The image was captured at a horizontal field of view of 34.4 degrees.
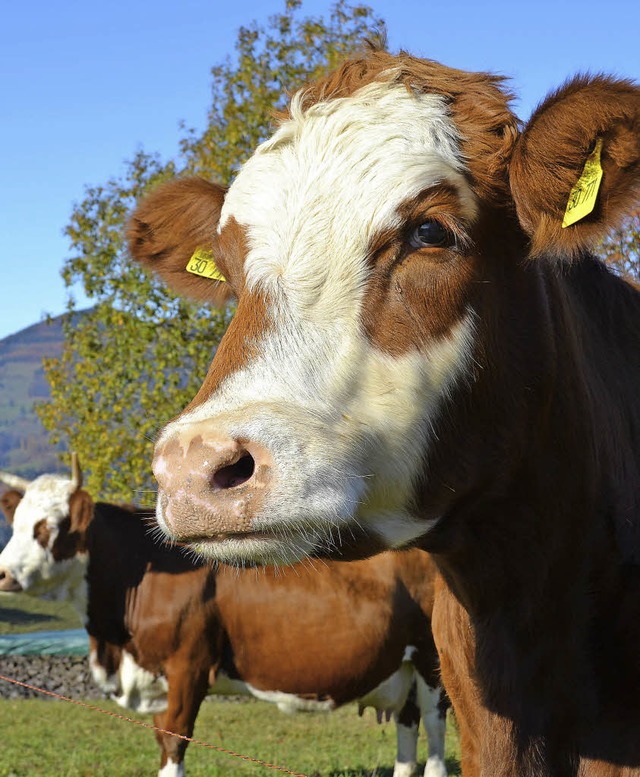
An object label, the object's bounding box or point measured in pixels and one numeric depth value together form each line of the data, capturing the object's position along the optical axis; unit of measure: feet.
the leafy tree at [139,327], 46.19
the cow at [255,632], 26.58
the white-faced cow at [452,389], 6.82
